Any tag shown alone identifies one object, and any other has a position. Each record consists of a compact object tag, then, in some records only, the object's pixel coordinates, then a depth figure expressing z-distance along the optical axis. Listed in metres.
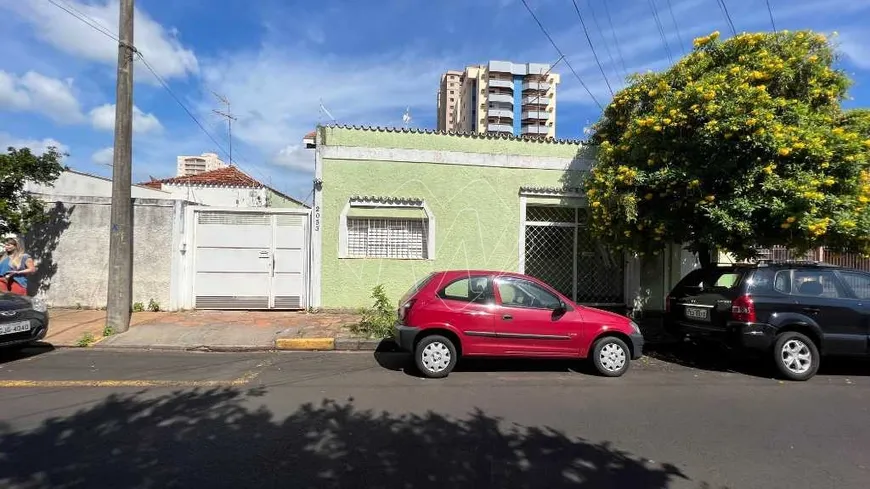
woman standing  8.55
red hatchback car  6.49
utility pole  8.53
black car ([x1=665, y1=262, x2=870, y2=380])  6.73
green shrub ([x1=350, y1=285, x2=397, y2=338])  8.48
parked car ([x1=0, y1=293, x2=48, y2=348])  6.59
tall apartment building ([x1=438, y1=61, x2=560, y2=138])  89.81
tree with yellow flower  7.32
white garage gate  10.56
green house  10.50
